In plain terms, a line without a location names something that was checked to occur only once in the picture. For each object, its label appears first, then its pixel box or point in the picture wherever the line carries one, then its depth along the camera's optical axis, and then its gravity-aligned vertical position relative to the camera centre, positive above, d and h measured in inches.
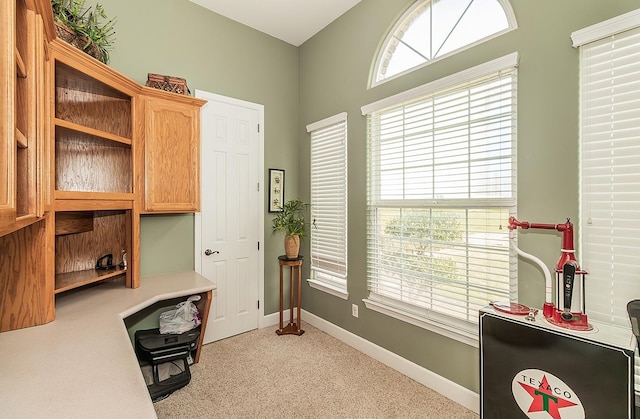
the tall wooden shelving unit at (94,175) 78.0 +9.8
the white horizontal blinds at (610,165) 57.3 +8.6
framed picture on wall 137.6 +8.4
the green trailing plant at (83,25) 72.6 +46.8
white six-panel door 118.7 -3.0
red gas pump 56.5 -15.7
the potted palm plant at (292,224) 128.4 -7.3
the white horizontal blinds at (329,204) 123.0 +1.5
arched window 79.3 +53.3
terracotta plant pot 127.9 -16.4
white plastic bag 97.1 -37.4
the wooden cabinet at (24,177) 31.9 +4.0
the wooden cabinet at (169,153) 93.0 +17.8
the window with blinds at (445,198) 76.1 +2.8
